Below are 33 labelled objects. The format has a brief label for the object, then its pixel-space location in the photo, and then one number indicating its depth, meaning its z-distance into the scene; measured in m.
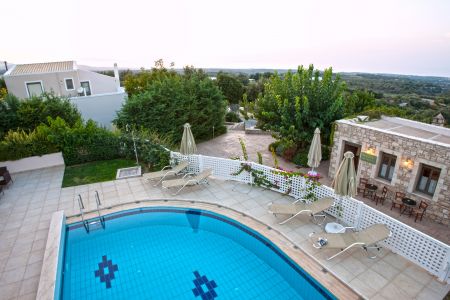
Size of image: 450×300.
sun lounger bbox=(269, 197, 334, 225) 8.80
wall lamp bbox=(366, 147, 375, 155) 10.73
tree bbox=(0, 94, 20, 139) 14.73
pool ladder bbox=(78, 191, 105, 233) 9.48
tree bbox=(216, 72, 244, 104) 37.31
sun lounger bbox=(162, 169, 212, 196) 10.98
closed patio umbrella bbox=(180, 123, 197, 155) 11.48
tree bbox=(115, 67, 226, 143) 16.94
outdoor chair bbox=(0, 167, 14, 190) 11.45
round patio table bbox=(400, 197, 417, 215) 9.27
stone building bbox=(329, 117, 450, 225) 8.88
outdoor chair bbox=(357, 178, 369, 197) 11.14
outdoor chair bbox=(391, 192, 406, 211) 9.93
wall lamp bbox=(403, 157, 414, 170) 9.57
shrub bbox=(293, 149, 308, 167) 14.25
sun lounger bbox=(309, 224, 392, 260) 7.12
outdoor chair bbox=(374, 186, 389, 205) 10.29
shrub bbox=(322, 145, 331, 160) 15.23
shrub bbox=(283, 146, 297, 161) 15.34
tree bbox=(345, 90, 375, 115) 17.61
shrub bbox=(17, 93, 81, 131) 15.02
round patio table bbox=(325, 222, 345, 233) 8.35
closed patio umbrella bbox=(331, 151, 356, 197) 7.72
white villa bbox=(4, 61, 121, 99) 22.19
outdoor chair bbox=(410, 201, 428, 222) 9.02
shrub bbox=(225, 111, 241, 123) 30.09
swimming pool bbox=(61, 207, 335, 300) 6.71
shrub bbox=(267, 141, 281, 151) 17.36
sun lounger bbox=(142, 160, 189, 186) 11.94
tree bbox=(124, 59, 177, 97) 25.77
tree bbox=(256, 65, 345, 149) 13.51
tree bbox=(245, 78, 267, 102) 40.38
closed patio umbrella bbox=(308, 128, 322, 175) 9.60
